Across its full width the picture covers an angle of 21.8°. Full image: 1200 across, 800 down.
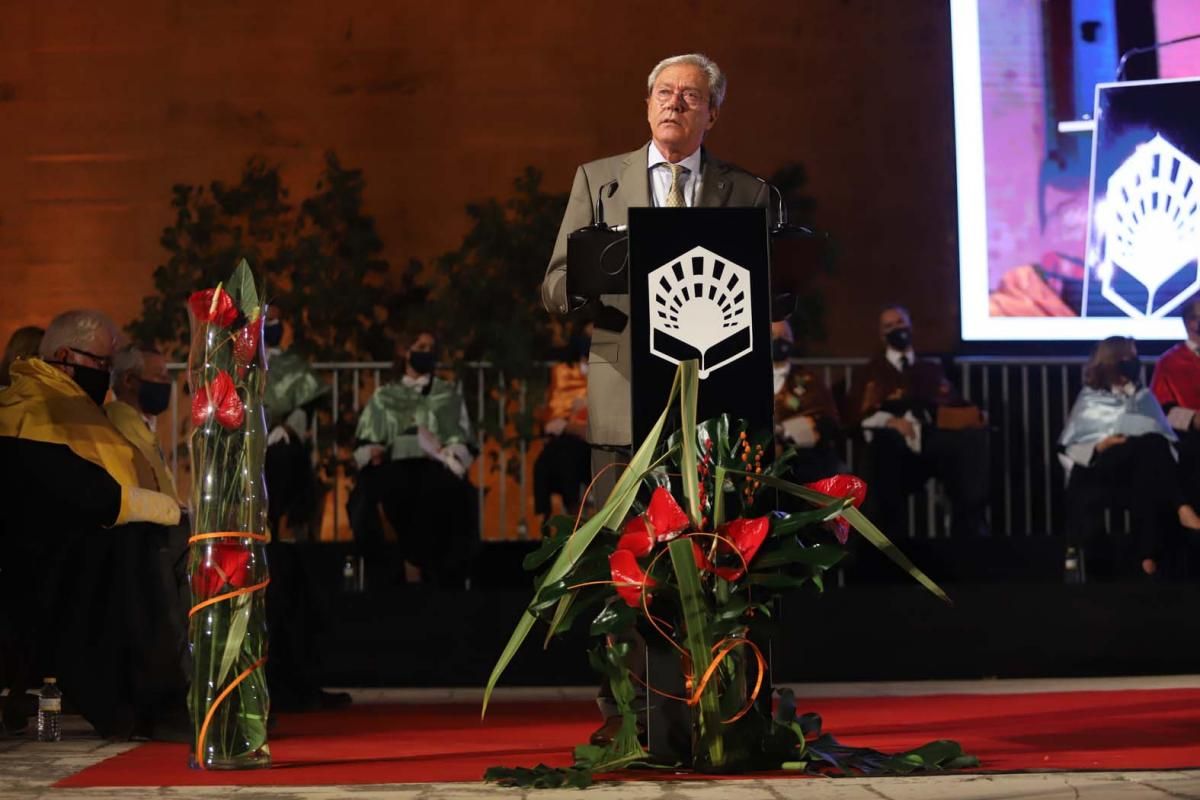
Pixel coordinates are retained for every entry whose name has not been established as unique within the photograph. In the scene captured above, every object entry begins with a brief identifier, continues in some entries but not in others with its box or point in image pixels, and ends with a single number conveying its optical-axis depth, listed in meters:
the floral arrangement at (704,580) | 5.80
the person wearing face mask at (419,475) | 12.59
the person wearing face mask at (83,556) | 7.66
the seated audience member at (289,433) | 12.32
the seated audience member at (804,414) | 12.58
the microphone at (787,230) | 6.11
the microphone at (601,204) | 6.17
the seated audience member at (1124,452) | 12.65
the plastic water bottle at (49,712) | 7.73
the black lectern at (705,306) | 5.97
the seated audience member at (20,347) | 9.03
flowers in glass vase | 6.32
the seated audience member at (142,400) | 8.63
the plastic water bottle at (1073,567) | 12.77
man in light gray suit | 6.50
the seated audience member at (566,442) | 13.75
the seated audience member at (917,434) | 13.29
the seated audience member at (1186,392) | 13.11
